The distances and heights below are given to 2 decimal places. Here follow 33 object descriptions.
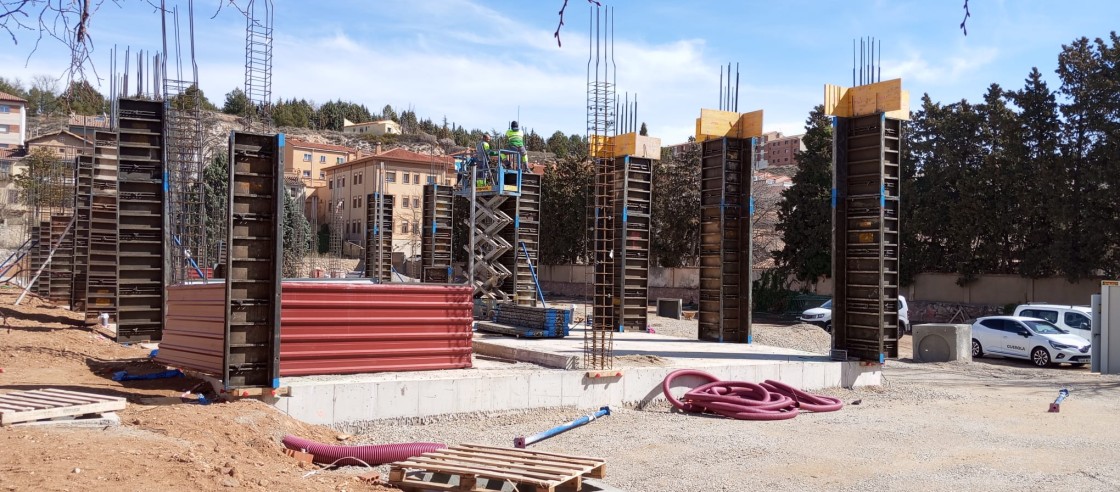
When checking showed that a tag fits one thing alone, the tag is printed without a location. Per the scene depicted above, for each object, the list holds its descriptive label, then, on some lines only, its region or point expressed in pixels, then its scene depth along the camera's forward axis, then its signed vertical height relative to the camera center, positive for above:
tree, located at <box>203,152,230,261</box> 47.27 +4.56
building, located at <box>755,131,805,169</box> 161.50 +23.12
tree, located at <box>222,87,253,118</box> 101.72 +19.05
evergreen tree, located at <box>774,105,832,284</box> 41.72 +2.82
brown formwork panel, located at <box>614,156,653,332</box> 21.47 +0.64
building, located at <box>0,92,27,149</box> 75.19 +11.65
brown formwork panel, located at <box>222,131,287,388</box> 10.53 -0.10
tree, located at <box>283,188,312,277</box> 45.75 +1.15
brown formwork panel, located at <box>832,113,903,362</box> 16.27 +0.61
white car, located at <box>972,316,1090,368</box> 21.55 -1.80
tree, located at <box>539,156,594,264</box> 54.84 +3.30
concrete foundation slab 11.08 -1.77
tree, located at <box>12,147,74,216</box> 40.28 +4.06
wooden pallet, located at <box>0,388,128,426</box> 8.35 -1.57
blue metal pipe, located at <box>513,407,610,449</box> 9.83 -2.15
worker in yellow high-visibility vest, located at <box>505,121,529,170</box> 24.17 +3.46
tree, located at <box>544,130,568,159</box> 124.05 +18.47
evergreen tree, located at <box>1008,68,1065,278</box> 35.66 +4.19
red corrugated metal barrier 12.05 -1.01
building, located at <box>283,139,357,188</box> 83.75 +10.68
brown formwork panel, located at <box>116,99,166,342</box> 16.86 +0.75
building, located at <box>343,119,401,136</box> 134.62 +20.79
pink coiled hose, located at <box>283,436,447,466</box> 8.96 -2.03
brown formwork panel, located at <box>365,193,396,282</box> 35.78 +0.94
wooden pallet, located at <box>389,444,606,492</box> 7.51 -1.88
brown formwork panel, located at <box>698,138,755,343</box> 19.66 +0.54
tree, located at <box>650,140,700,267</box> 48.78 +3.00
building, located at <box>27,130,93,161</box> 57.60 +8.17
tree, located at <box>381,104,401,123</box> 152.75 +26.34
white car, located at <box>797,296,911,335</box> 31.36 -1.81
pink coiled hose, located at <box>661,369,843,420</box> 12.80 -2.08
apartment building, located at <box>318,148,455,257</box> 71.25 +6.20
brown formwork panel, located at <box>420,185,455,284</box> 32.19 +1.25
